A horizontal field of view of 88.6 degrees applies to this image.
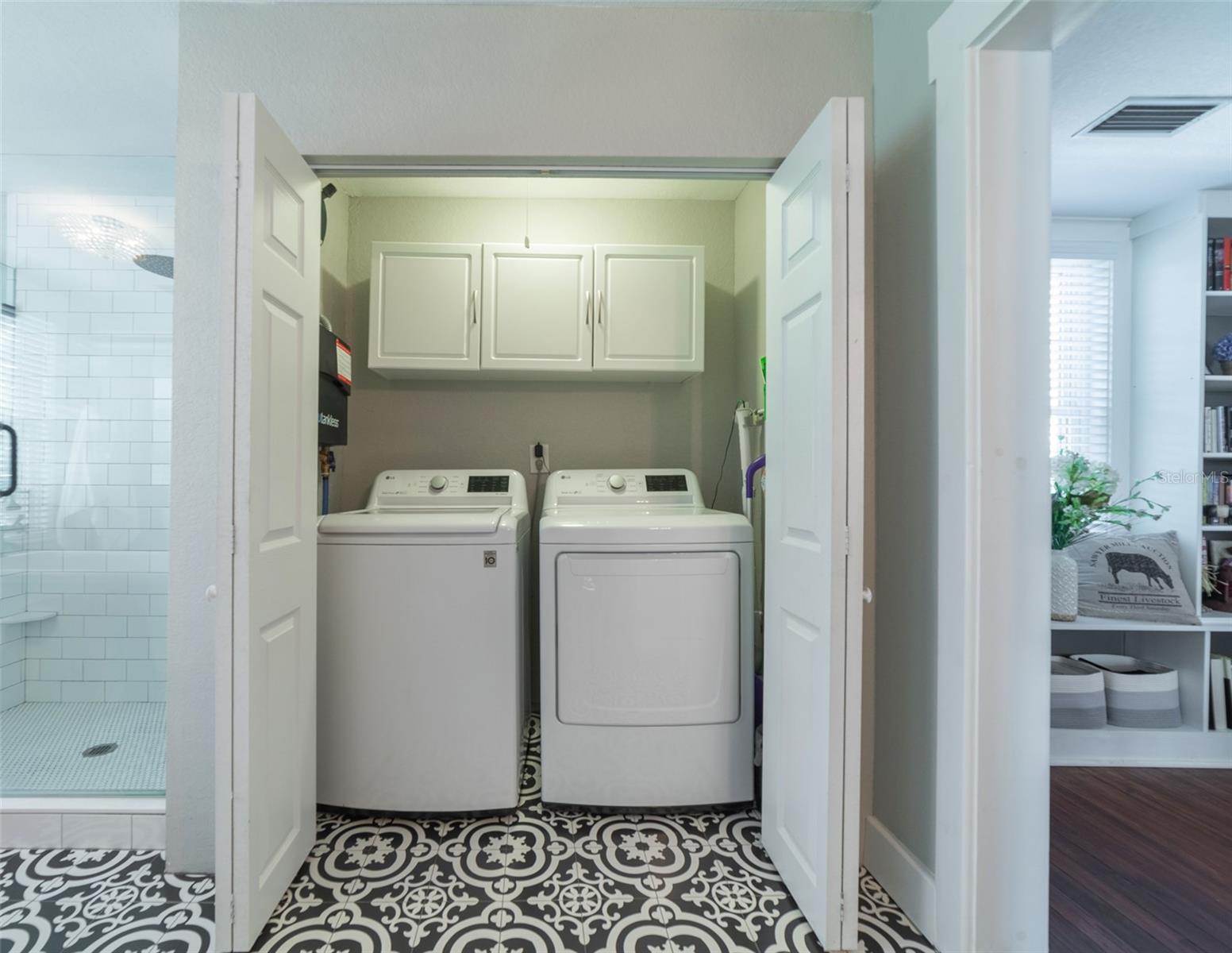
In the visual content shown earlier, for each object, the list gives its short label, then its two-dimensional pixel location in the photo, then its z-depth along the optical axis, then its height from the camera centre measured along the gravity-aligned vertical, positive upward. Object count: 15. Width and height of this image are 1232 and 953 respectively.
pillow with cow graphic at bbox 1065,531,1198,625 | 2.54 -0.42
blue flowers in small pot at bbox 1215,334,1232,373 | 2.66 +0.53
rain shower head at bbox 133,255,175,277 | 2.10 +0.69
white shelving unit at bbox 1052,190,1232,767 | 2.50 +0.18
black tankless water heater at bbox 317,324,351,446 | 2.12 +0.30
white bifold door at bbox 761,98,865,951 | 1.40 -0.11
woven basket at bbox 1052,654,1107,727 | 2.48 -0.88
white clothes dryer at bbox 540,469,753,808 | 2.02 -0.60
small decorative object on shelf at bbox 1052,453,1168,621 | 2.54 -0.13
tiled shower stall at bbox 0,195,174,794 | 2.12 -0.05
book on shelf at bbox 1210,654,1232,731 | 2.50 -0.84
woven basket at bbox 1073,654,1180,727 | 2.50 -0.88
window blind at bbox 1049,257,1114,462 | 3.02 +0.60
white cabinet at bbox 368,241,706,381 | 2.63 +0.69
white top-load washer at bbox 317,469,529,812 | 1.99 -0.62
